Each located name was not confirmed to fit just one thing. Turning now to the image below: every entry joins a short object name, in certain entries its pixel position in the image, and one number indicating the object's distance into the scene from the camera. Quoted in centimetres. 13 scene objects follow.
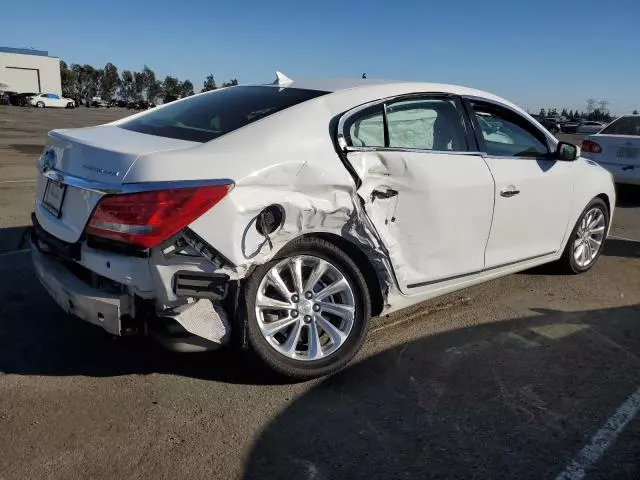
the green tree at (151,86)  10481
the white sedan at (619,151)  934
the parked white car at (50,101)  5651
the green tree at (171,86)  10506
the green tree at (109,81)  9731
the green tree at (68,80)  8847
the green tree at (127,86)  10238
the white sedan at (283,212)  288
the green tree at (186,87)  10626
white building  7544
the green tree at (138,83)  10394
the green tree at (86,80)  9431
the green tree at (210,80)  9525
